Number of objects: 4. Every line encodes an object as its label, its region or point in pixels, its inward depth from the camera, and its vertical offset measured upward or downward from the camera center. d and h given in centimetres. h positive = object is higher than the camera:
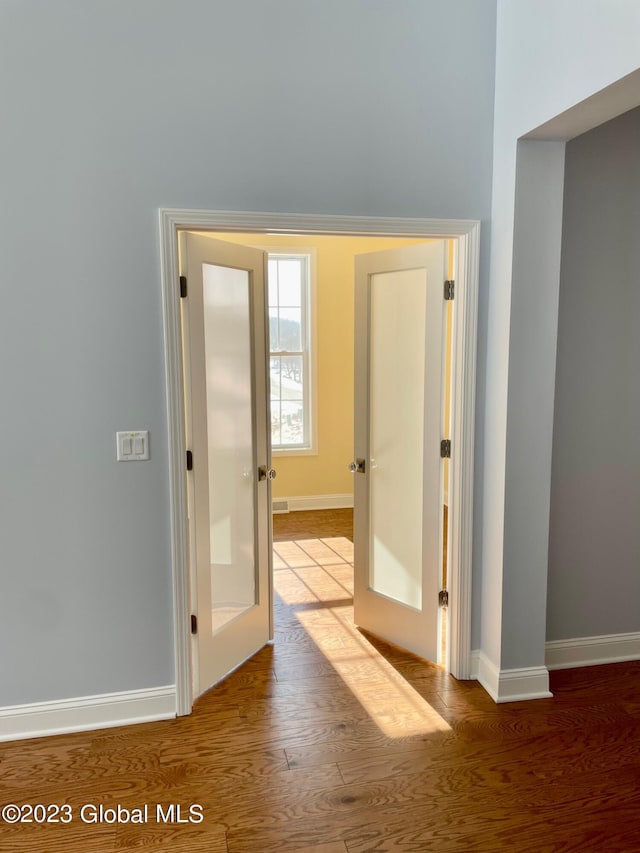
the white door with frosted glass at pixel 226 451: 285 -38
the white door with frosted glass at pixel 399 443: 312 -37
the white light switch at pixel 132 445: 264 -30
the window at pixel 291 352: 613 +19
